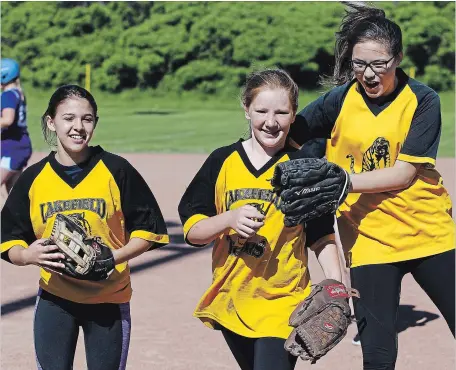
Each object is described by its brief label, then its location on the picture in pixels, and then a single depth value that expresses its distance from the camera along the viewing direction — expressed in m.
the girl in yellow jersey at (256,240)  7.17
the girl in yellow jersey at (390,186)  7.91
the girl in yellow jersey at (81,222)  7.54
